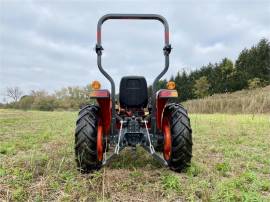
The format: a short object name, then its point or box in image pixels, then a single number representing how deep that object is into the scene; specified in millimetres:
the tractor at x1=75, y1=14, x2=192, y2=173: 2298
